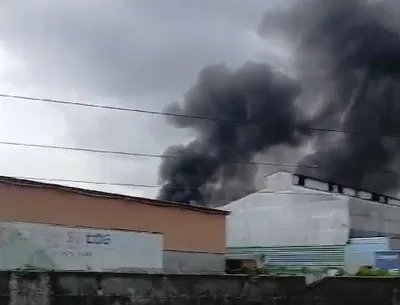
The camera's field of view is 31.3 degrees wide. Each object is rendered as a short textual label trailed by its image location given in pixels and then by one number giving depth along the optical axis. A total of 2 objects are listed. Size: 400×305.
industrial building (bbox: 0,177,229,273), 17.11
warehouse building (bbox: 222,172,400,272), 33.16
